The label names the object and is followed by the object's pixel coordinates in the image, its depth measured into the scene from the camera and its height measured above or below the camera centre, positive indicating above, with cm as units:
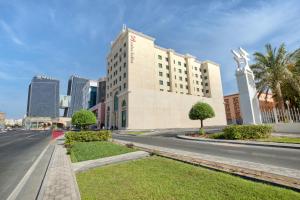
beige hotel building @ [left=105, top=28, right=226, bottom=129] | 3354 +1022
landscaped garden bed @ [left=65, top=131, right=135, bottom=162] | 754 -199
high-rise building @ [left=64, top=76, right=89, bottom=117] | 14138 +2518
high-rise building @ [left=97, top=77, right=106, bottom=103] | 6855 +1763
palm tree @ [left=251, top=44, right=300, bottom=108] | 1567 +543
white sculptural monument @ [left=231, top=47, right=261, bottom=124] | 1262 +245
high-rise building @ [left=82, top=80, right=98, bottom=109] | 7753 +1692
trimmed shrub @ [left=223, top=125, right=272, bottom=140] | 1136 -160
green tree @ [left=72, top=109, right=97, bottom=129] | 1609 +46
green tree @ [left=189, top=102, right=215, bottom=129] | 1608 +62
